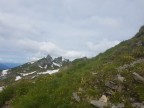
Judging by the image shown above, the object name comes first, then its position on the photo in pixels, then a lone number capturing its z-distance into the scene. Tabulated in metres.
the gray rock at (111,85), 7.41
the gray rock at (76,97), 7.18
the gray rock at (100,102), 6.77
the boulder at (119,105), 6.69
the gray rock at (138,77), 7.64
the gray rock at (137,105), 6.71
